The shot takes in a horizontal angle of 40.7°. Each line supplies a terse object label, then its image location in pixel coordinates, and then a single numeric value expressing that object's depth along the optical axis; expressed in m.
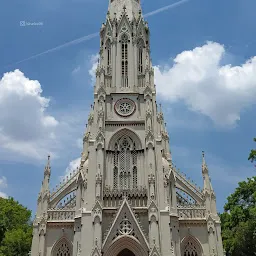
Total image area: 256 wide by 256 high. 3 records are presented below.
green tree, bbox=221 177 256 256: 26.45
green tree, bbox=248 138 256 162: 24.32
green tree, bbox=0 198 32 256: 31.84
